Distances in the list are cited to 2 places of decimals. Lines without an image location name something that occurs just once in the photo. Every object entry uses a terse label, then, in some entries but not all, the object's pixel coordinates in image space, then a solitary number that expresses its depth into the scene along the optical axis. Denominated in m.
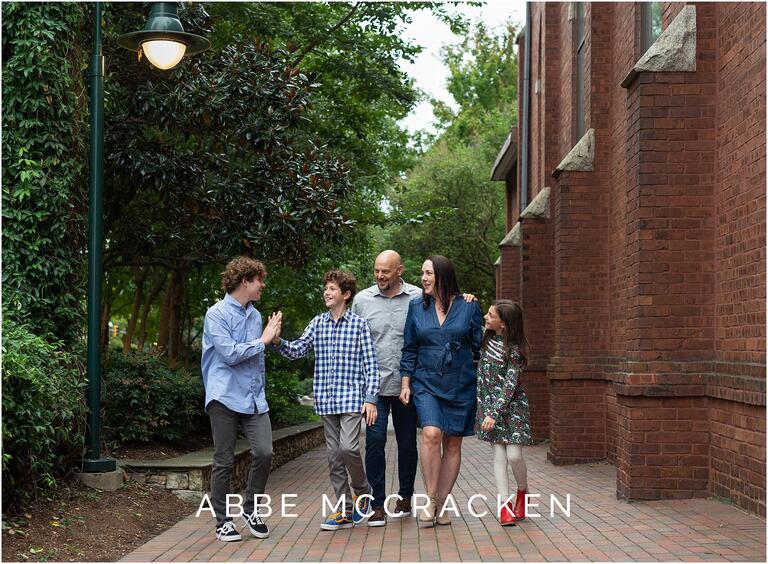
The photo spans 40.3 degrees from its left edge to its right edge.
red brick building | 7.96
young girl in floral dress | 7.58
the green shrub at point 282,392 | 19.75
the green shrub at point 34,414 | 7.10
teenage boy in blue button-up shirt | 7.11
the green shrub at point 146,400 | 11.10
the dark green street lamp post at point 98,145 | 8.93
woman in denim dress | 7.53
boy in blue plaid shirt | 7.44
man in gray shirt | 7.68
